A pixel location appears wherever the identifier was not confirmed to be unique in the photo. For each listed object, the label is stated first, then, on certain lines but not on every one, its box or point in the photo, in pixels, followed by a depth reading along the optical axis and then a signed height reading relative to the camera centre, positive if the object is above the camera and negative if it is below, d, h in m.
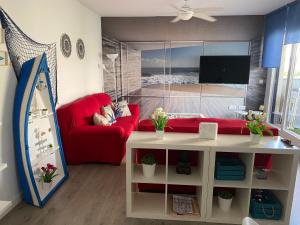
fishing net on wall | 2.28 +0.28
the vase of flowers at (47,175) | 2.57 -1.15
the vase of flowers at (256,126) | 2.11 -0.48
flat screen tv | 5.40 +0.08
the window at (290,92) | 4.54 -0.37
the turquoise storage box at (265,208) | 2.16 -1.24
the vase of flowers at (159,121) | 2.21 -0.47
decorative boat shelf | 2.33 -0.68
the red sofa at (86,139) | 3.32 -0.97
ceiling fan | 3.50 +0.93
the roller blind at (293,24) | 4.15 +0.90
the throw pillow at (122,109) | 4.78 -0.79
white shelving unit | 2.03 -0.98
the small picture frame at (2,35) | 2.18 +0.33
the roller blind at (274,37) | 4.68 +0.76
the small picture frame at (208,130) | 2.21 -0.55
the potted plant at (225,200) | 2.22 -1.20
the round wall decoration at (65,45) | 3.63 +0.41
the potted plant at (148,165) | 2.18 -0.87
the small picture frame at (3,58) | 2.22 +0.11
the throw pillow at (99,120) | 3.63 -0.76
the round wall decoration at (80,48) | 4.29 +0.43
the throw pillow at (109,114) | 4.10 -0.76
